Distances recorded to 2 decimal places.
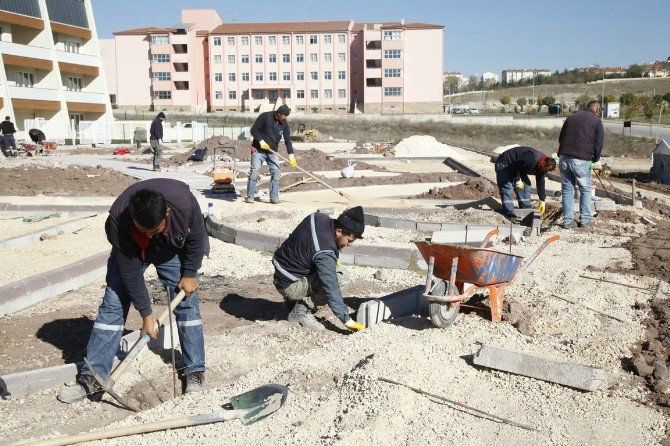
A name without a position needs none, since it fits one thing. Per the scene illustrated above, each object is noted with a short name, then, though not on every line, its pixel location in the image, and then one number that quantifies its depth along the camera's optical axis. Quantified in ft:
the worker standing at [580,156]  30.73
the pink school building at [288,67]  215.10
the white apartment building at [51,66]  120.06
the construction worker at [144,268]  13.02
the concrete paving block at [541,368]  12.87
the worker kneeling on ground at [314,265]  16.57
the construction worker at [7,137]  76.80
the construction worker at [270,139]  35.29
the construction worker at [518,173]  31.04
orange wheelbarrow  16.16
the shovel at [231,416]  11.33
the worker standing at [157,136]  60.18
